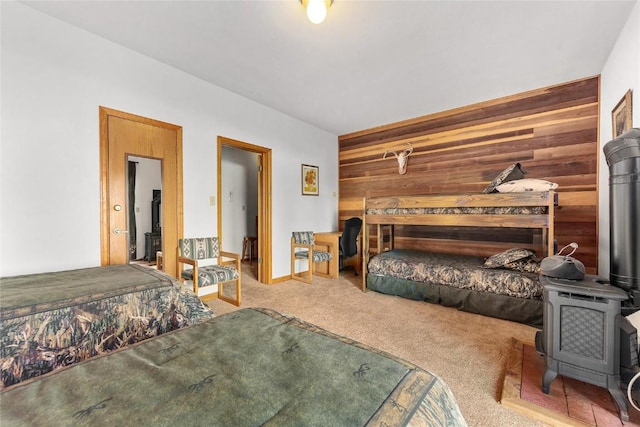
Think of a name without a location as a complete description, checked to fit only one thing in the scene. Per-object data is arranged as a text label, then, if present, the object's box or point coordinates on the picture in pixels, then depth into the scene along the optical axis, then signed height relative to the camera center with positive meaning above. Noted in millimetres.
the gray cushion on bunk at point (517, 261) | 2852 -563
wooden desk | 4473 -657
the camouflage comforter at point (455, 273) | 2720 -722
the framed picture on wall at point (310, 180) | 4664 +528
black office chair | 4320 -437
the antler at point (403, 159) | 4500 +847
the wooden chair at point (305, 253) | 4192 -692
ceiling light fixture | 1806 +1361
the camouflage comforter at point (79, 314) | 1299 -579
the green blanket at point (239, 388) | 647 -496
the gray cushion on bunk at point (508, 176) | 2992 +370
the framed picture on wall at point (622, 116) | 2064 +774
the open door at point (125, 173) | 2518 +393
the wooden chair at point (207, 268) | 2818 -649
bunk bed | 2705 -644
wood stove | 1457 -703
